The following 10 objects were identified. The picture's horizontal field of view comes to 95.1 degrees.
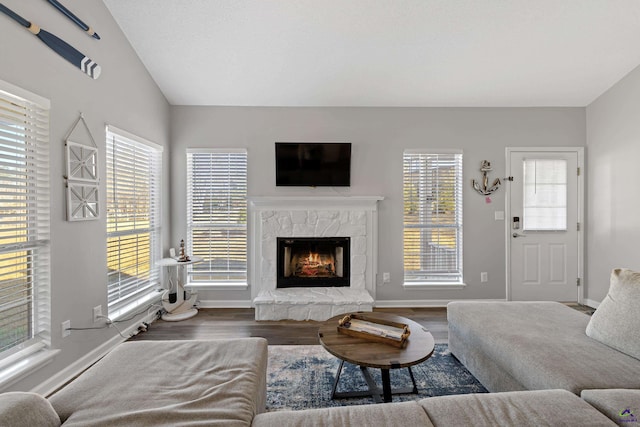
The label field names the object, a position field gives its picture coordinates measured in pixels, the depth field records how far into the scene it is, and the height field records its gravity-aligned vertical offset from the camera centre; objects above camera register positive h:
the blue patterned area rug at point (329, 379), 1.96 -1.24
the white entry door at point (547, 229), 3.84 -0.21
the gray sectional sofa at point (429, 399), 1.11 -0.78
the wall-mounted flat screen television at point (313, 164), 3.67 +0.61
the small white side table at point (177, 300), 3.39 -1.06
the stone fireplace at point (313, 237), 3.68 -0.31
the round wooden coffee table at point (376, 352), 1.62 -0.81
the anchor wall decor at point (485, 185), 3.80 +0.36
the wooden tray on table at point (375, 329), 1.83 -0.78
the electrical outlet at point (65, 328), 2.21 -0.87
